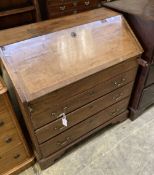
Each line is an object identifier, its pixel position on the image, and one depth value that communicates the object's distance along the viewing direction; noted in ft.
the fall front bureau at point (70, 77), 3.36
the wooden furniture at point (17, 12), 5.37
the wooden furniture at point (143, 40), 4.29
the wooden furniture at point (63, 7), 5.90
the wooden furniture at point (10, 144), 3.51
